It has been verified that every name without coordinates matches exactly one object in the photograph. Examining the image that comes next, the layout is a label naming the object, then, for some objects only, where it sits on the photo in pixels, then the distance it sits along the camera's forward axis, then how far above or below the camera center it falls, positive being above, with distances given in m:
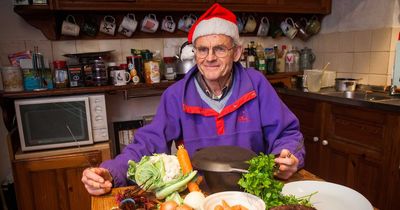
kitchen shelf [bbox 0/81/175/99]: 1.77 -0.17
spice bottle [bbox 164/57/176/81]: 2.24 -0.06
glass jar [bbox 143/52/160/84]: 2.10 -0.06
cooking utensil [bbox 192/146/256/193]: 0.71 -0.26
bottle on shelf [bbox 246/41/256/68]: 2.46 +0.03
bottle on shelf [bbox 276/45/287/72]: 2.68 -0.01
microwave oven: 1.78 -0.36
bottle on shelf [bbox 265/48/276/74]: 2.58 -0.02
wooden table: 0.79 -0.40
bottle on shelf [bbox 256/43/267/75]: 2.49 +0.00
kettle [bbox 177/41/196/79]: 2.12 +0.03
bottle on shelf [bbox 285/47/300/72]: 2.70 -0.03
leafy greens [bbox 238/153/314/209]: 0.68 -0.30
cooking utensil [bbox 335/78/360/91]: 2.23 -0.22
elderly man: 1.18 -0.21
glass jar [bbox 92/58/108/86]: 1.97 -0.05
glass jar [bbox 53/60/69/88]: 1.93 -0.06
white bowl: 0.67 -0.35
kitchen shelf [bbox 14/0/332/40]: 1.87 +0.39
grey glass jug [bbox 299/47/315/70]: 2.76 +0.00
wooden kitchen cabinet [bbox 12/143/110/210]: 1.79 -0.73
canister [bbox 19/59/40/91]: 1.85 -0.07
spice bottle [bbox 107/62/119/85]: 2.08 -0.05
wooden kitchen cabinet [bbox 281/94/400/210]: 1.62 -0.58
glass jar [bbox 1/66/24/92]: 1.82 -0.07
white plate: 0.73 -0.38
